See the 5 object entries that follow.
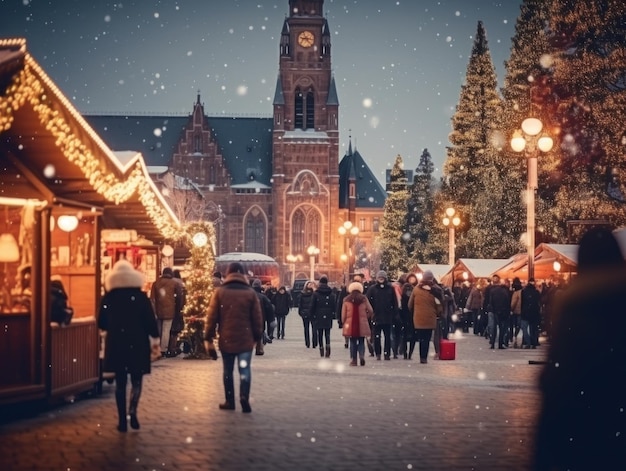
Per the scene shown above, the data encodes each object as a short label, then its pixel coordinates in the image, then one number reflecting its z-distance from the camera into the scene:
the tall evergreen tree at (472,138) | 61.75
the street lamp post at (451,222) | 41.21
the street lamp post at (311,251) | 79.99
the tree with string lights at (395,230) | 88.19
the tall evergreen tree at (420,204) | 84.88
